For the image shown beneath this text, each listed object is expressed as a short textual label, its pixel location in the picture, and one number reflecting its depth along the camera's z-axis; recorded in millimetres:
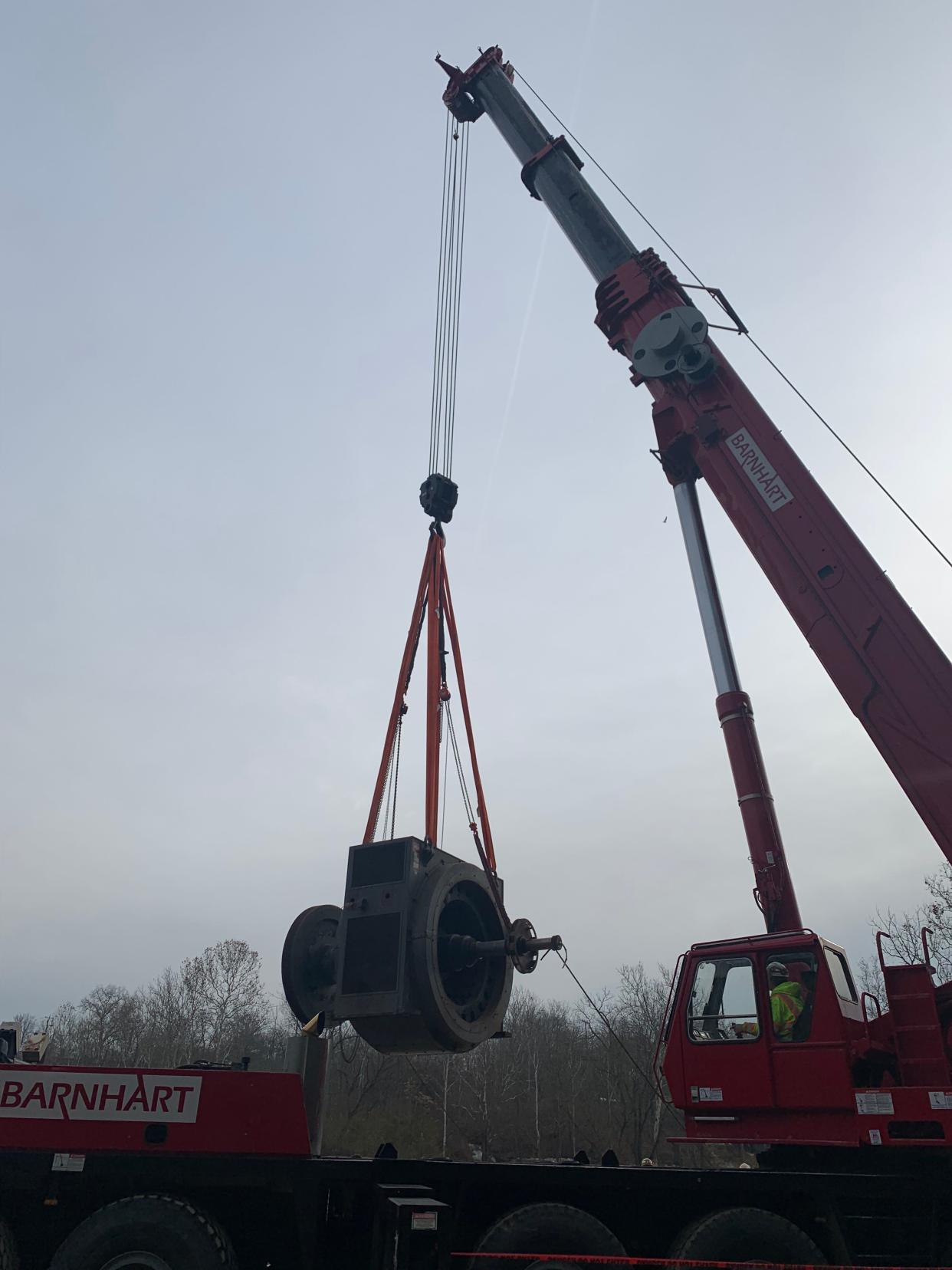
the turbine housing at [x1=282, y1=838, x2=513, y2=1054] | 7992
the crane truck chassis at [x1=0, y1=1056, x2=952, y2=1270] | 6199
